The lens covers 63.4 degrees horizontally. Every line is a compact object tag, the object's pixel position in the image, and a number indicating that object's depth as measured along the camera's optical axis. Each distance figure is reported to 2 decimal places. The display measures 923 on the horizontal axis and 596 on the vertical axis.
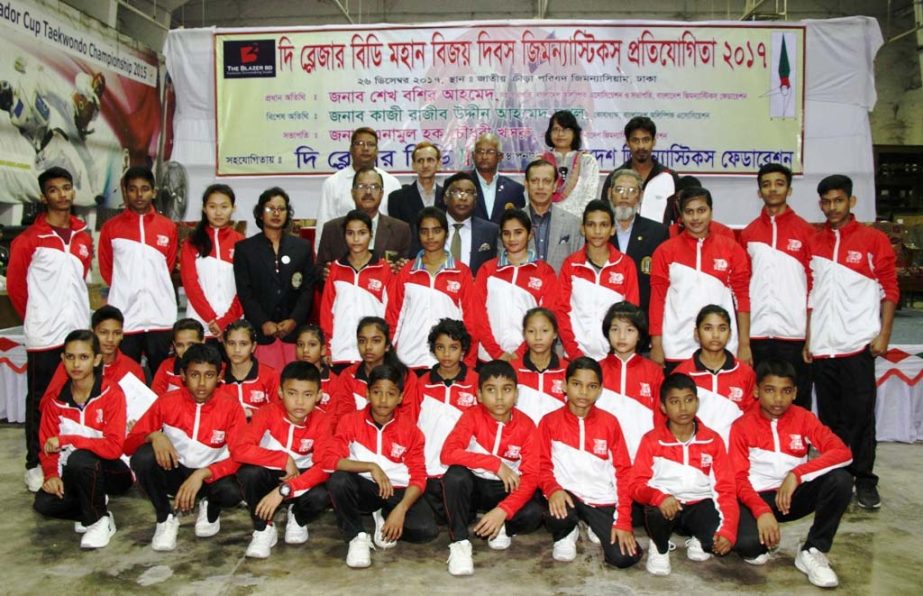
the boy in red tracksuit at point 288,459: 3.13
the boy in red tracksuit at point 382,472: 3.10
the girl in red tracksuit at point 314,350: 3.71
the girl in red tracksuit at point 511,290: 3.74
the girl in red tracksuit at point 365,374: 3.50
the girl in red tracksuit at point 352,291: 3.84
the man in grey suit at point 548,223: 4.04
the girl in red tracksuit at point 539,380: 3.46
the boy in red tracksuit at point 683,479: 2.92
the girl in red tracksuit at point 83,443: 3.23
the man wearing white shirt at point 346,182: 4.69
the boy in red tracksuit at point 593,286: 3.64
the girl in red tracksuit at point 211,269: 4.09
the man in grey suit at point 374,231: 4.17
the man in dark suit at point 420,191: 4.52
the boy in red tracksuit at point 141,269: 4.01
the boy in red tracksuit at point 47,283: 3.90
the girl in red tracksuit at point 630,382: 3.39
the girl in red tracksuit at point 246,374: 3.62
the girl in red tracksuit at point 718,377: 3.28
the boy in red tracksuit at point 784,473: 2.92
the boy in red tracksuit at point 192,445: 3.23
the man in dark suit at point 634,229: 3.95
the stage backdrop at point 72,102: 8.10
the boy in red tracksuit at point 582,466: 3.04
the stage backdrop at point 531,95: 6.16
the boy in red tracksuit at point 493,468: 3.05
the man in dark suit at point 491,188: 4.41
